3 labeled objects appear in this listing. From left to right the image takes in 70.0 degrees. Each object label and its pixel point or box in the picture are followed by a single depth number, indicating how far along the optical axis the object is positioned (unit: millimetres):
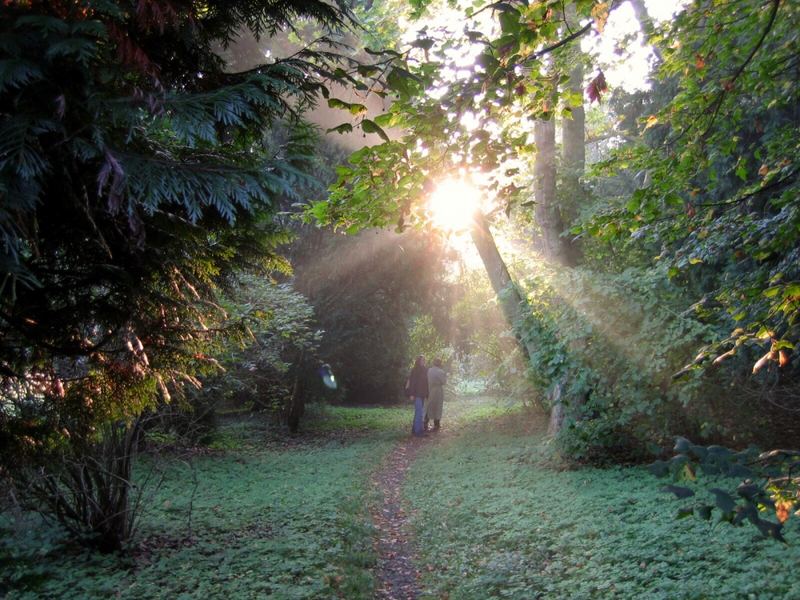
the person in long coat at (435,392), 14688
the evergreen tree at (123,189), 2721
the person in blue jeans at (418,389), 14422
